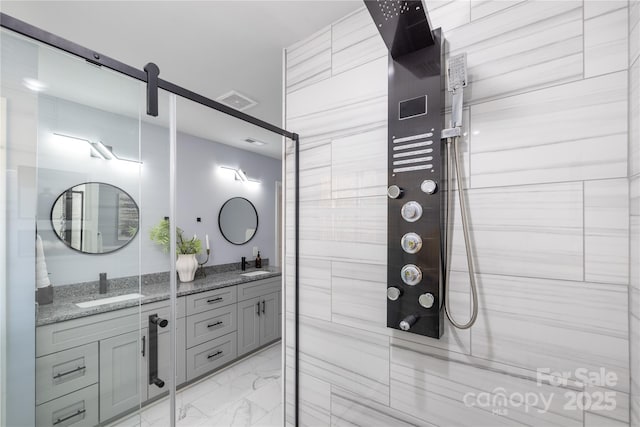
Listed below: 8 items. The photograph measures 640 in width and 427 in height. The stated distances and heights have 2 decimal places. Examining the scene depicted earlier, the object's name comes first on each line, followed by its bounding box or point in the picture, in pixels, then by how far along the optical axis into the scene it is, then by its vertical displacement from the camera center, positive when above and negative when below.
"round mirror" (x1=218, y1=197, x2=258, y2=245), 1.91 -0.03
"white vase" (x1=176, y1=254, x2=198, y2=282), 1.59 -0.32
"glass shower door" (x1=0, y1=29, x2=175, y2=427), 0.81 -0.08
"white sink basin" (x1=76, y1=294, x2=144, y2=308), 0.90 -0.29
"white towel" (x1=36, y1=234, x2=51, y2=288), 0.83 -0.16
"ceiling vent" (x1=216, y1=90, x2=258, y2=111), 2.17 +0.91
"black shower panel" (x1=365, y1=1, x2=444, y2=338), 1.08 +0.14
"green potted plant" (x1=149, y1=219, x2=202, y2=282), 1.08 -0.18
